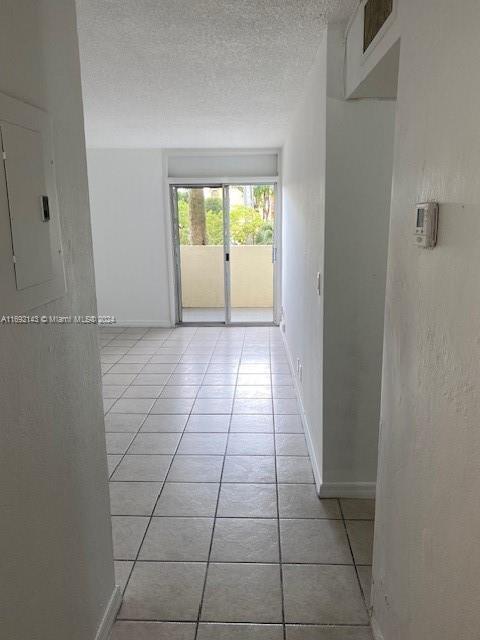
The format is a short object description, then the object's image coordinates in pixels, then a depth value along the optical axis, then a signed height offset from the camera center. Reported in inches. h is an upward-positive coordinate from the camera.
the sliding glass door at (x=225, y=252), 263.4 -17.1
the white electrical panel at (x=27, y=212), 44.0 +1.1
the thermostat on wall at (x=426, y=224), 46.2 -0.5
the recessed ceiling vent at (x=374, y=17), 66.5 +28.0
